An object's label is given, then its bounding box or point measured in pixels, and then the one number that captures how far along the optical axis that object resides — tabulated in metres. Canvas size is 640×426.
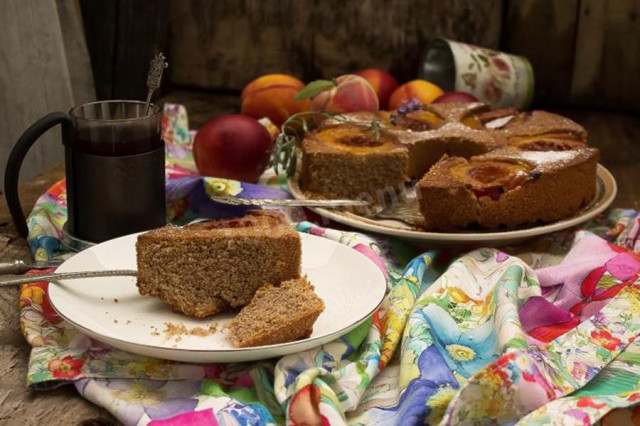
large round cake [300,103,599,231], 1.77
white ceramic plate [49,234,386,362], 1.22
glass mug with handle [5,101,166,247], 1.59
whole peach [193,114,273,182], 2.05
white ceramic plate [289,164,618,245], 1.70
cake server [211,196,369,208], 1.76
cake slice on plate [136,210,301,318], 1.36
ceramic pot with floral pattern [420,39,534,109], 2.71
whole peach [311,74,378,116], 2.31
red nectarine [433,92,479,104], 2.45
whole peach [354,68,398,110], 2.70
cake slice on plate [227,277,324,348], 1.24
